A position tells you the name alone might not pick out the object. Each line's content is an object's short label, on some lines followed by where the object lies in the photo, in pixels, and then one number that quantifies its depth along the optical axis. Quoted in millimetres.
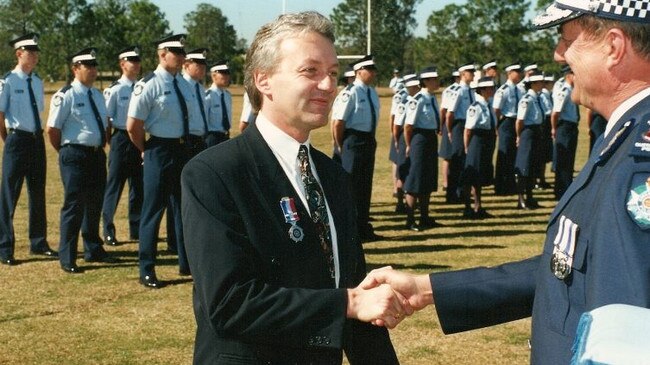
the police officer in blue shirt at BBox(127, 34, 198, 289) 8078
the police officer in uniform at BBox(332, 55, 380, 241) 10562
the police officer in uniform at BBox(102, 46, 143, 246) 10227
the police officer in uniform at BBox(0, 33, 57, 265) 9055
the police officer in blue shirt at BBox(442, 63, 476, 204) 13430
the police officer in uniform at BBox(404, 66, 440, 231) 11305
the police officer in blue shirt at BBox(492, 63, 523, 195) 14141
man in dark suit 2301
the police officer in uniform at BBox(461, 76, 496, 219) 12367
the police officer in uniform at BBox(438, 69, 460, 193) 13750
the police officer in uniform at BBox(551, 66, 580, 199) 13758
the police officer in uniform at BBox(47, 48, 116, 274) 8594
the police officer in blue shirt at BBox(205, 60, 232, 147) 11805
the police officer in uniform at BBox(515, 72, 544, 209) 13234
